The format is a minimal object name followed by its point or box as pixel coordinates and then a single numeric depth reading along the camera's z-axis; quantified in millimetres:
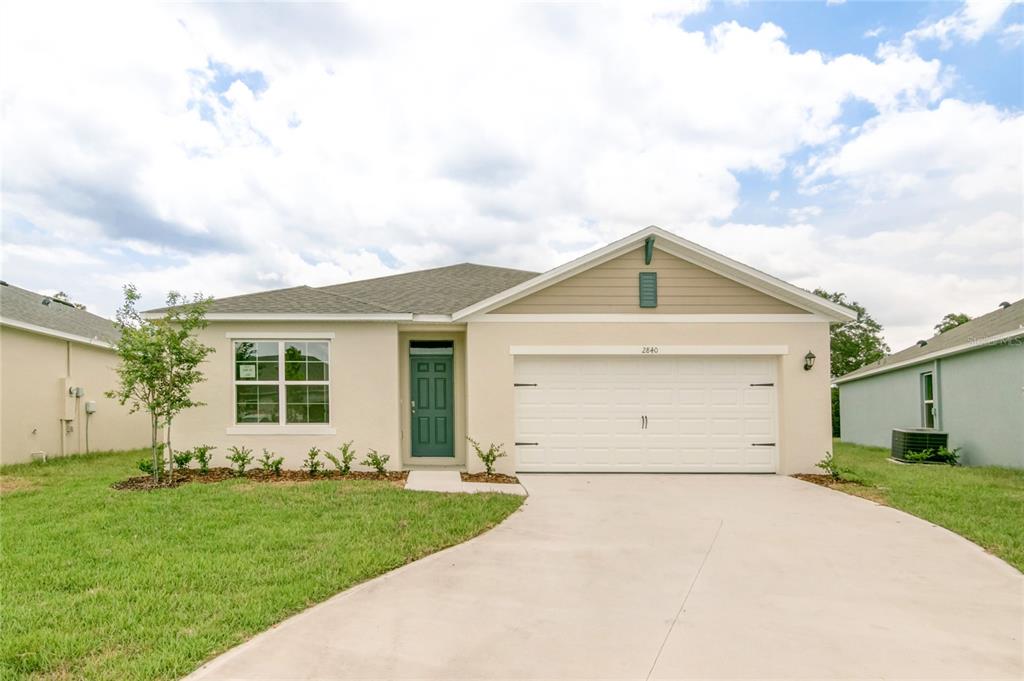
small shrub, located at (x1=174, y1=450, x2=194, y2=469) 10023
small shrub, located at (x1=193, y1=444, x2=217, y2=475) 10039
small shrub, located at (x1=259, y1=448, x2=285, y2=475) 10136
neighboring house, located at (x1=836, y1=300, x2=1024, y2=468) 12453
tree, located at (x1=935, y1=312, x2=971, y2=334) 42000
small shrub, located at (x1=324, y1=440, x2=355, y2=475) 10148
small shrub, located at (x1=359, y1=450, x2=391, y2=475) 10273
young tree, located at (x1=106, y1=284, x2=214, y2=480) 8750
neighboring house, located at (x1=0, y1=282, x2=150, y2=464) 12070
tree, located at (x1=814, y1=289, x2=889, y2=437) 42806
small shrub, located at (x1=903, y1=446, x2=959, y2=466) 13852
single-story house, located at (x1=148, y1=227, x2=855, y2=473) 10586
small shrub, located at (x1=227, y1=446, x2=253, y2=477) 10004
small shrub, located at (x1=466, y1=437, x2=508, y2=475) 10196
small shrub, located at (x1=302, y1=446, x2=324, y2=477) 10086
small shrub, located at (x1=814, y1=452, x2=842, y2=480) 9984
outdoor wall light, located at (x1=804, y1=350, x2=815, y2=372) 10516
